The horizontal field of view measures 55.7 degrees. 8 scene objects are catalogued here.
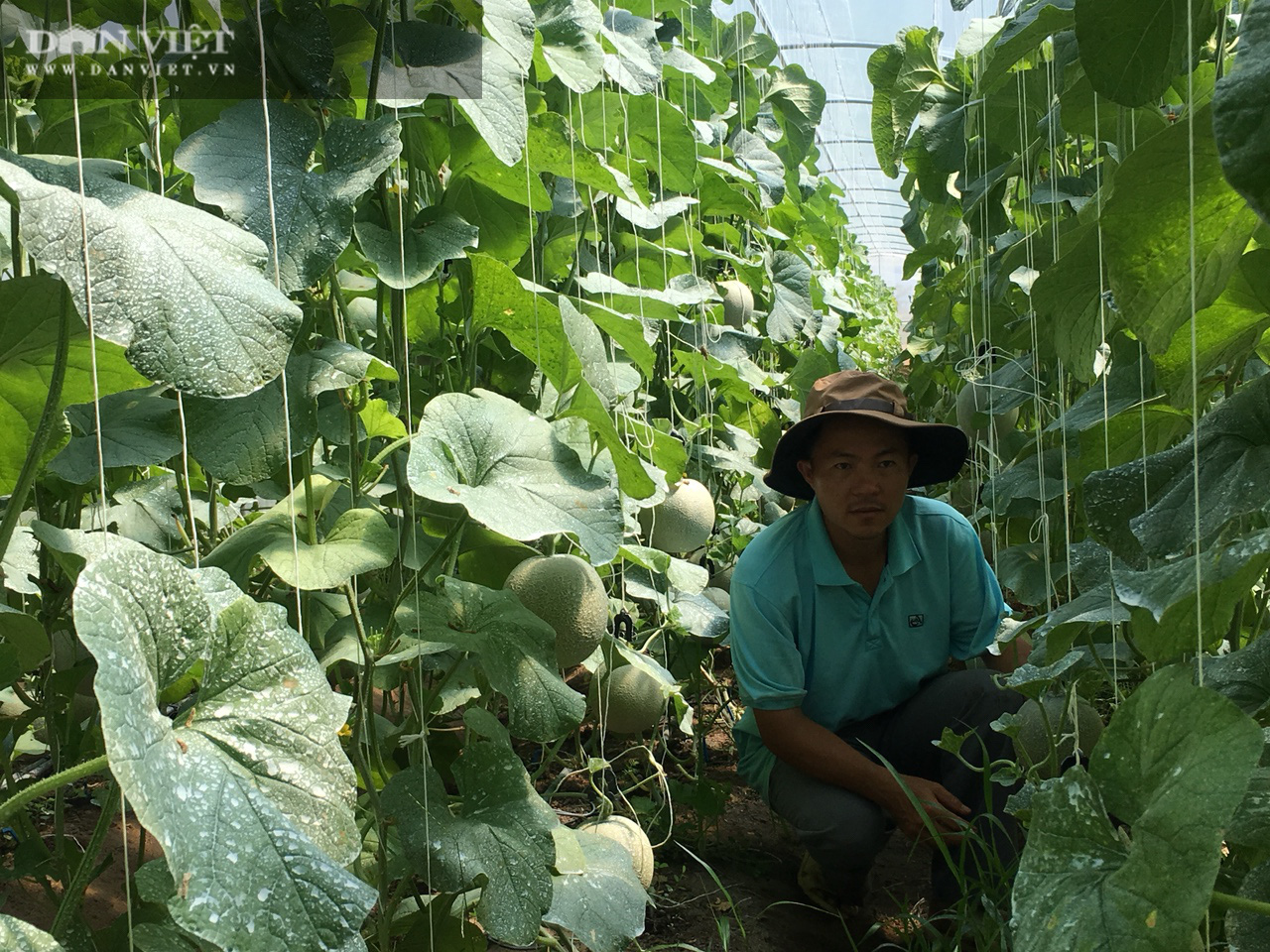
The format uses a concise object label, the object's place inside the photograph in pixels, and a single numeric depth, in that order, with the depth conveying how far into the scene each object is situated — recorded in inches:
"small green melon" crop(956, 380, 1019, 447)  115.6
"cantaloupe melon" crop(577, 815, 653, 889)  71.1
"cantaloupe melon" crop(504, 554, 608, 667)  61.2
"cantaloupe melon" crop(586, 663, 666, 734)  83.1
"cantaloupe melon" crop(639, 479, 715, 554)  92.9
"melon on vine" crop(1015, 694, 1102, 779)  65.1
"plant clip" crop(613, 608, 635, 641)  81.2
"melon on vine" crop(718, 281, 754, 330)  130.9
